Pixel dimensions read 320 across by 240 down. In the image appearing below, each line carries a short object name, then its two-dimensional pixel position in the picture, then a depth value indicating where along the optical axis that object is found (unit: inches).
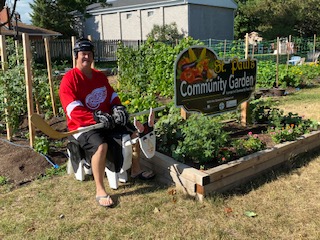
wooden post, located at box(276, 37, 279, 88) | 385.3
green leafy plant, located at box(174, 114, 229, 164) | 144.4
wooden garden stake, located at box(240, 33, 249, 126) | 196.7
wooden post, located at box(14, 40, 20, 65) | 218.0
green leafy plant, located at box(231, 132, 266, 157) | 153.1
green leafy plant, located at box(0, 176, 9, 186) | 153.7
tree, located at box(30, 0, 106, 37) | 1230.3
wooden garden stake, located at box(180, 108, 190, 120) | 175.8
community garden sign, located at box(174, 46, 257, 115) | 160.1
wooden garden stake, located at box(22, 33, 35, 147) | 172.4
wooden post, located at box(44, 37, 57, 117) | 221.5
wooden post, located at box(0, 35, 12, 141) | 186.9
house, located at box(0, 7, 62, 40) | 1048.8
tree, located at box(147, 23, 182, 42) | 1130.7
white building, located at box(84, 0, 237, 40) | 1137.9
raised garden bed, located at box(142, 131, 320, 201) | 132.9
